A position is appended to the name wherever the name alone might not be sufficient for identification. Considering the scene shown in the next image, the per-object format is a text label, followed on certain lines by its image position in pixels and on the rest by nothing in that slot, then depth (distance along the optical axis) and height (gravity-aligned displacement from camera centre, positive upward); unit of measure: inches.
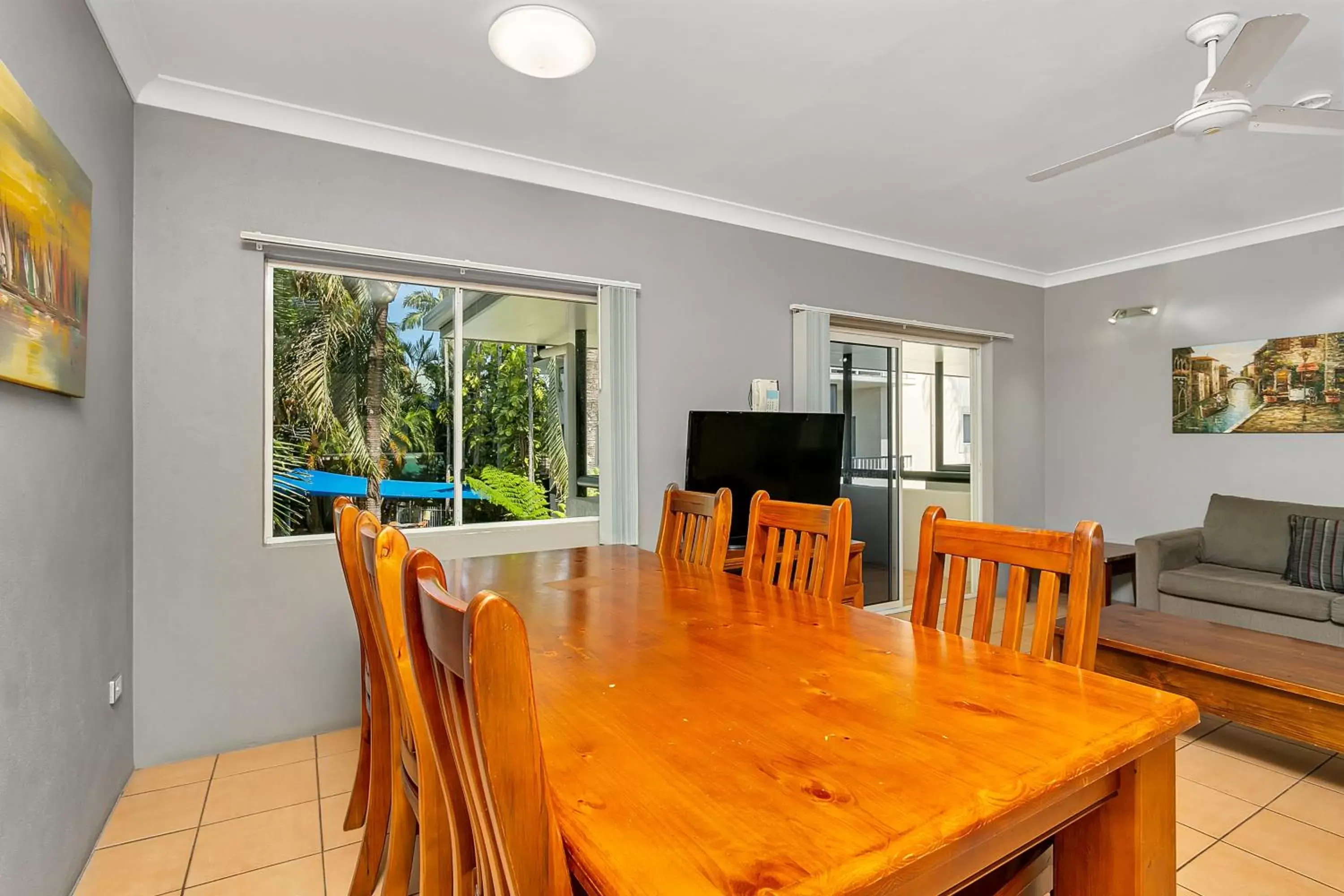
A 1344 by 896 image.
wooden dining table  27.2 -15.8
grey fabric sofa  133.3 -27.9
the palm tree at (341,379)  114.8 +12.4
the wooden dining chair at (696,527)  88.7 -11.0
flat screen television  140.0 -1.4
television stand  137.8 -25.0
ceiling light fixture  83.7 +51.5
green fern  133.7 -8.8
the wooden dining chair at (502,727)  22.6 -9.8
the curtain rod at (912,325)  169.9 +33.7
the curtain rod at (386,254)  106.8 +33.2
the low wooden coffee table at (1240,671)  88.7 -31.5
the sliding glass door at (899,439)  184.5 +3.1
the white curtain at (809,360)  163.5 +21.5
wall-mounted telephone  155.4 +12.3
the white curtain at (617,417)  136.5 +6.5
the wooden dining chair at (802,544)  73.7 -11.2
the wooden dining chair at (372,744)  66.7 -30.4
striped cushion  136.4 -21.6
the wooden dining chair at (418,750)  35.8 -18.2
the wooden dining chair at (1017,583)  46.9 -11.4
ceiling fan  72.4 +43.2
